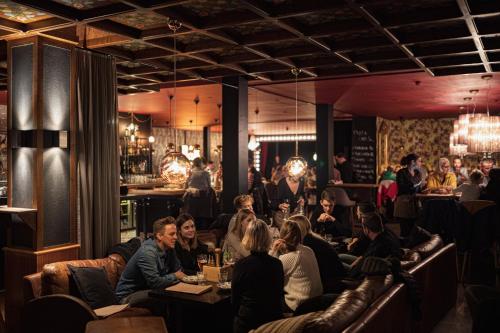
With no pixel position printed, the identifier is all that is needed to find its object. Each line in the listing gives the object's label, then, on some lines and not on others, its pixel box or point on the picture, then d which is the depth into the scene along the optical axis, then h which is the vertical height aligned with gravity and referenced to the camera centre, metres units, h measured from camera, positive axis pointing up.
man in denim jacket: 4.25 -0.95
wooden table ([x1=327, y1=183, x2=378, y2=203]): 12.65 -0.77
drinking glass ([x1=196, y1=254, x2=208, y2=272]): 4.33 -0.86
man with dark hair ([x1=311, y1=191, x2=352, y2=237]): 6.61 -0.78
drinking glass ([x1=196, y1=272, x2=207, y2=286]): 4.12 -0.99
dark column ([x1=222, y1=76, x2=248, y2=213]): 7.45 +0.36
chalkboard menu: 15.65 +0.45
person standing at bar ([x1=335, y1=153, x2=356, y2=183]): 13.77 -0.26
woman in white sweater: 4.00 -0.88
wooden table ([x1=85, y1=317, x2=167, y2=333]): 3.05 -1.04
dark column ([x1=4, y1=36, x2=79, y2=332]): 4.69 +0.02
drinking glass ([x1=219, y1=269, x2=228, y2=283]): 3.99 -0.92
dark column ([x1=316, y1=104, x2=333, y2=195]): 11.38 +0.51
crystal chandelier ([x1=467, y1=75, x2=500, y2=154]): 7.66 +0.47
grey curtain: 5.07 +0.11
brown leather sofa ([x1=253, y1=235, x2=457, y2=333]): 2.78 -0.98
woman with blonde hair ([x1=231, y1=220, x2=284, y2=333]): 3.40 -0.86
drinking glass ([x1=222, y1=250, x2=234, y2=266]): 4.39 -0.87
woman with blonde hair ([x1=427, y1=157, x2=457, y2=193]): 9.76 -0.33
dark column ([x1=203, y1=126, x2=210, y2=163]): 17.84 +0.78
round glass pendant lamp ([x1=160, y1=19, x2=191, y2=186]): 4.92 -0.04
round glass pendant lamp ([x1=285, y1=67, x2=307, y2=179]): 7.04 -0.04
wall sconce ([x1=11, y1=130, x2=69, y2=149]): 4.68 +0.24
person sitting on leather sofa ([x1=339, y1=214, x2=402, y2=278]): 4.70 -0.79
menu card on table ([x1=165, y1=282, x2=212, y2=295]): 3.82 -1.00
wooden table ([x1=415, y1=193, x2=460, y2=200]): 9.09 -0.63
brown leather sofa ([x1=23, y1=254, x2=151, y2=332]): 3.50 -1.06
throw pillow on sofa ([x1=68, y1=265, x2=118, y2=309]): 4.21 -1.09
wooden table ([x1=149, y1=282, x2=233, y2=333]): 3.68 -1.23
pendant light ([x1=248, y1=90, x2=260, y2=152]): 12.66 +0.68
